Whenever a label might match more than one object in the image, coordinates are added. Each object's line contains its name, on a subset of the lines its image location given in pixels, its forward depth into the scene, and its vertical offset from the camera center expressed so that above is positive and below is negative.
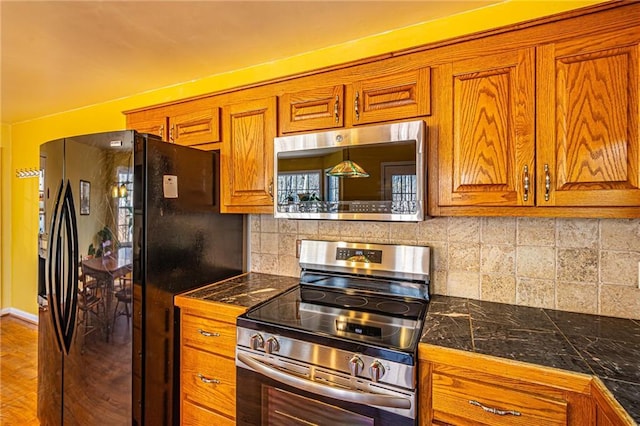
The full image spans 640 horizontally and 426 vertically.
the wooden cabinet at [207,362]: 1.54 -0.78
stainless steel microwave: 1.42 +0.17
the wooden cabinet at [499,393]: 0.93 -0.58
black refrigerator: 1.57 -0.33
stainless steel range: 1.13 -0.54
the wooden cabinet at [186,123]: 2.01 +0.57
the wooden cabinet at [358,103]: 1.47 +0.54
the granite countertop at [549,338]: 0.94 -0.48
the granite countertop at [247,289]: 1.66 -0.47
